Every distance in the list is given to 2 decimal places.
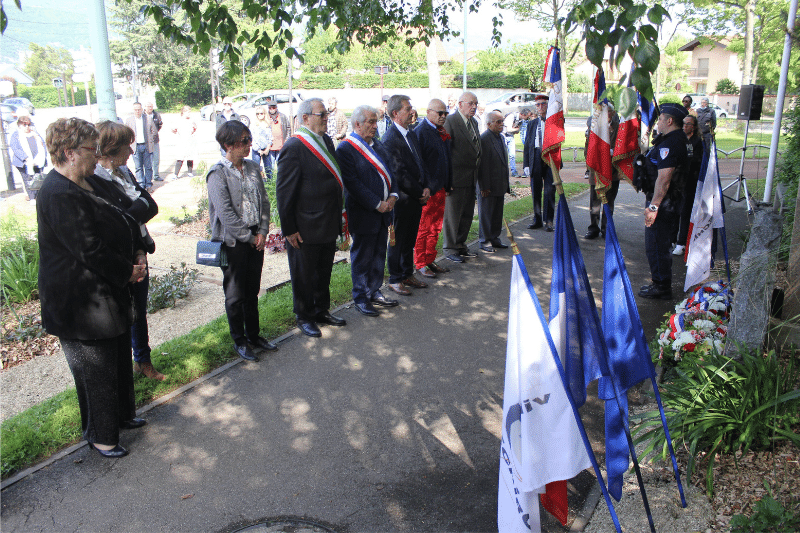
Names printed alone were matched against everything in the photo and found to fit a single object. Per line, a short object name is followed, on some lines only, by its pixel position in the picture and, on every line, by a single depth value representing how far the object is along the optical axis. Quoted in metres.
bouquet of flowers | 4.37
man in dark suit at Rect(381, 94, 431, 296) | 6.96
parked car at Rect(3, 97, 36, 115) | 28.53
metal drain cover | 3.27
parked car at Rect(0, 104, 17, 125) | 20.78
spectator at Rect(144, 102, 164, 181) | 15.87
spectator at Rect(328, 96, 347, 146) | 14.39
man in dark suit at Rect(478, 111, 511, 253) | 8.77
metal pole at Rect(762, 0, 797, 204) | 7.54
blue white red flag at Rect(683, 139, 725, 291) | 6.29
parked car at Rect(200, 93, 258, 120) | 35.84
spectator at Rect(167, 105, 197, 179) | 16.86
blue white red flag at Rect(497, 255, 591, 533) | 2.74
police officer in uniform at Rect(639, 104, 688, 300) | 6.50
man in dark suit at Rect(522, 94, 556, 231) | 10.18
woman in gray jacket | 5.06
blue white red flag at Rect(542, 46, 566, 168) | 5.38
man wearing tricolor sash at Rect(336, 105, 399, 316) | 6.29
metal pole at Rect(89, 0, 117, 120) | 5.72
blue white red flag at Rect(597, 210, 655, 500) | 3.44
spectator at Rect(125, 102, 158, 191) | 14.90
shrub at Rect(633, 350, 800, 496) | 3.35
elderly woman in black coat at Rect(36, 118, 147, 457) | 3.58
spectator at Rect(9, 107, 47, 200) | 13.50
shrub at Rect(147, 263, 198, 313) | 6.96
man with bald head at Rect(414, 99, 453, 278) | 7.57
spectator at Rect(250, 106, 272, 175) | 14.42
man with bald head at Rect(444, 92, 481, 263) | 8.29
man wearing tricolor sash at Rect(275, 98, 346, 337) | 5.67
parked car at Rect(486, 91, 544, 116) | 38.00
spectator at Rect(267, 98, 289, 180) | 14.52
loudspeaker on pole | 11.74
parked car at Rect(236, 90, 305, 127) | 30.63
